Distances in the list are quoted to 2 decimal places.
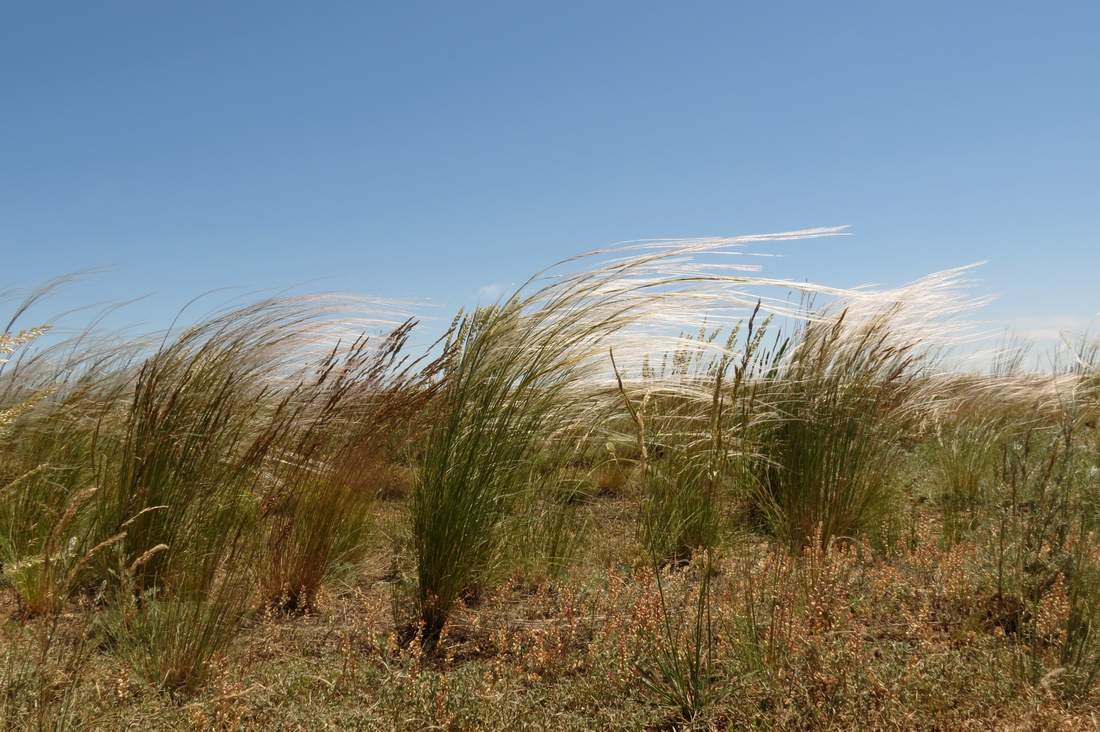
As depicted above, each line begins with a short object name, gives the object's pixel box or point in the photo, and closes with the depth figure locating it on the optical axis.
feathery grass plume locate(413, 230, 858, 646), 2.65
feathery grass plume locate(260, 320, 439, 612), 3.04
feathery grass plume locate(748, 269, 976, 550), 3.77
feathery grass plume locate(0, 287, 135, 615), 3.02
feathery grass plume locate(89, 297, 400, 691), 2.24
